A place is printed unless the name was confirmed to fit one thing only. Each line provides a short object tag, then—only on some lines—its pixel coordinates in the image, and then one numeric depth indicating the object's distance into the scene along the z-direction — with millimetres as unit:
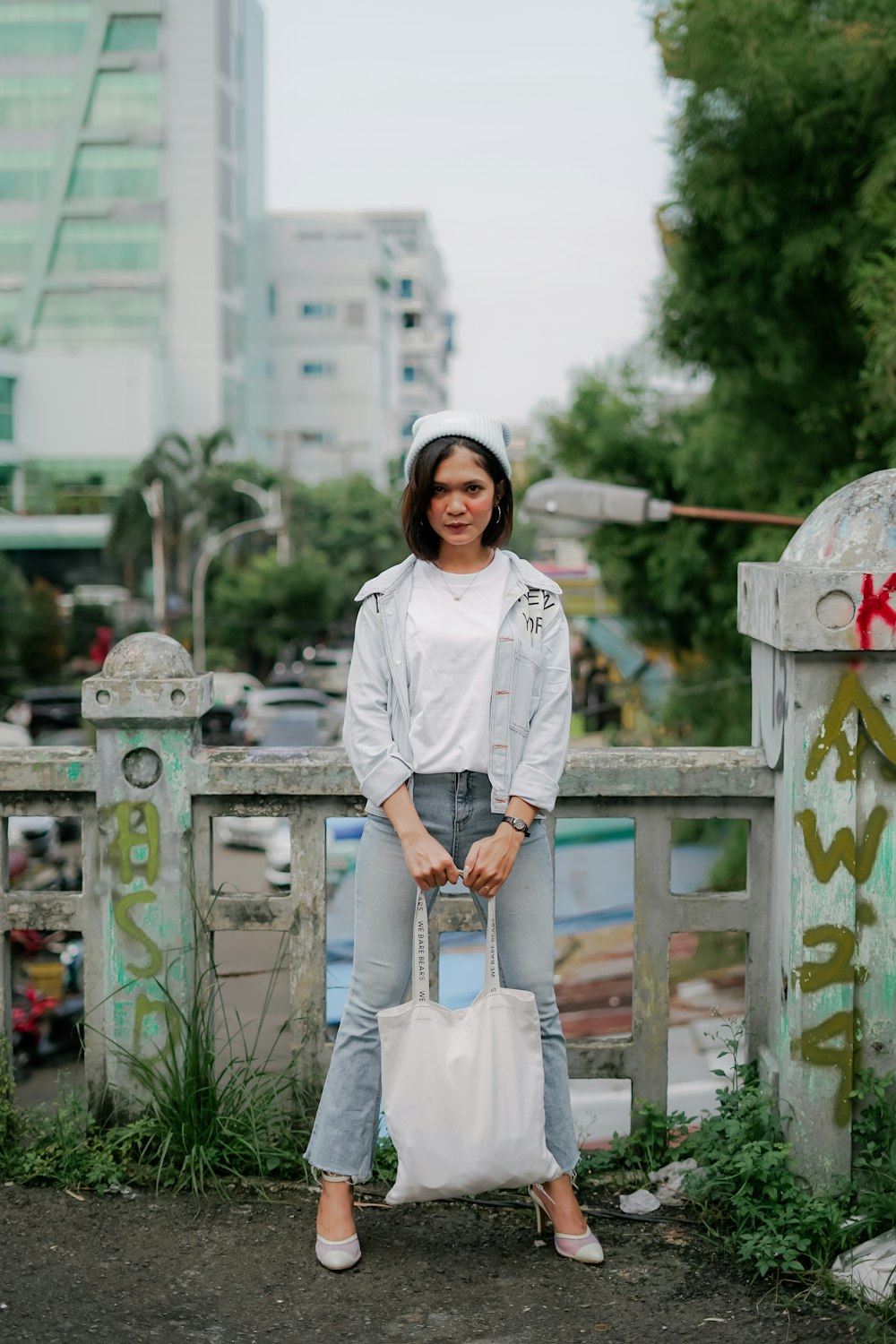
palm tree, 51875
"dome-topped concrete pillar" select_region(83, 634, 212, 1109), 3633
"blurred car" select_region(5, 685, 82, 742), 36250
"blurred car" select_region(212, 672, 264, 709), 42669
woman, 3035
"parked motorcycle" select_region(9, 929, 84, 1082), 13258
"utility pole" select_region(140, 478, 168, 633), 48312
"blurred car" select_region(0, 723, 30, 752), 25156
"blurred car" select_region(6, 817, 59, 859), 25359
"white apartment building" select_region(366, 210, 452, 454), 135750
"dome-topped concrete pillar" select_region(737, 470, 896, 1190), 3246
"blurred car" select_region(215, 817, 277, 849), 29645
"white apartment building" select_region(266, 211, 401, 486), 102062
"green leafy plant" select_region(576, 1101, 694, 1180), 3635
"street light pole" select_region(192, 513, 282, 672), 45812
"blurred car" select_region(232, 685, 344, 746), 36594
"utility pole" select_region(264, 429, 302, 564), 56031
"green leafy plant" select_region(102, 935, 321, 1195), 3562
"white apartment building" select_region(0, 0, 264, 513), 79062
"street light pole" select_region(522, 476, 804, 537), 13719
